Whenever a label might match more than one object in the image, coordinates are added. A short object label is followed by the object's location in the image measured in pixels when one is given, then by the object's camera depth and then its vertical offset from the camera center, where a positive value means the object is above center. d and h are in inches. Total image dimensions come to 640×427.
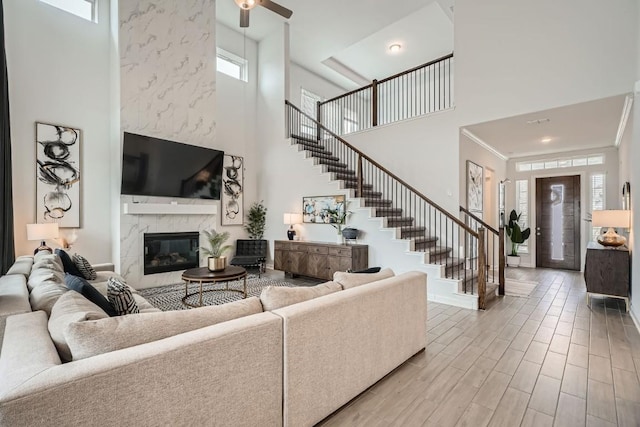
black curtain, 161.0 +17.5
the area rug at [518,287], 198.4 -51.0
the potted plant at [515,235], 293.7 -20.6
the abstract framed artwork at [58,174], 184.7 +24.2
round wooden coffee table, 158.4 -32.4
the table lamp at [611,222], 166.6 -4.7
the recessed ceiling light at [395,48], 308.3 +167.8
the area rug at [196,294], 175.6 -50.9
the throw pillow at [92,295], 76.2 -20.3
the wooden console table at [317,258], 213.8 -32.8
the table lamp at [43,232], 167.6 -10.1
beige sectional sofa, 41.8 -25.8
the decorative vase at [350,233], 220.5 -14.0
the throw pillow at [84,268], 143.0 -25.2
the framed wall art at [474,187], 231.8 +20.6
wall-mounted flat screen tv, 203.9 +32.5
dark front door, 278.1 -8.1
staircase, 177.0 -4.9
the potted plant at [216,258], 170.6 -24.7
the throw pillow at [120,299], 81.4 -22.6
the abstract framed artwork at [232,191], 283.7 +21.5
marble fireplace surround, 205.8 -7.9
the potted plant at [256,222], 299.4 -8.2
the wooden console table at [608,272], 163.3 -31.4
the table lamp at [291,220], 262.7 -5.5
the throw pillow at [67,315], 50.9 -18.5
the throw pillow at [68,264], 132.6 -22.2
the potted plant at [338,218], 232.8 -3.4
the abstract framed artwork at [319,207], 240.1 +5.5
